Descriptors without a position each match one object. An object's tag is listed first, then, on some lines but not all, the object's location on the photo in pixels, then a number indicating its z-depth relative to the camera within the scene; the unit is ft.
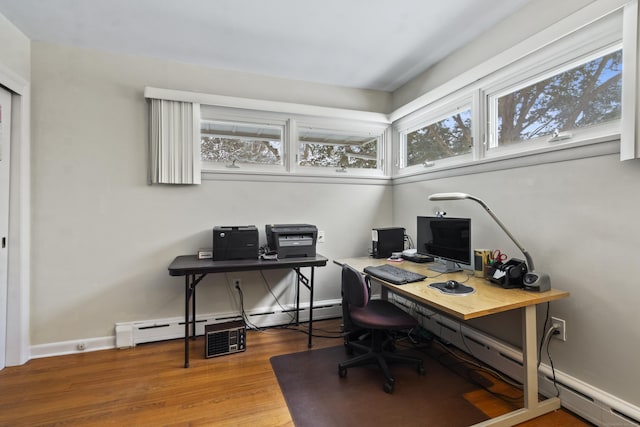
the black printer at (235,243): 8.14
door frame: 7.33
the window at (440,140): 8.48
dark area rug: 5.49
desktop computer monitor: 7.00
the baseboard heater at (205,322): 8.39
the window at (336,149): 10.50
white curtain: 8.55
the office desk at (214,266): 7.20
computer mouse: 5.98
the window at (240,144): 9.49
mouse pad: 5.80
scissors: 6.79
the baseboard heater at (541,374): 5.10
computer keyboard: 6.58
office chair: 6.38
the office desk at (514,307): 4.96
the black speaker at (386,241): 9.50
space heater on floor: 7.84
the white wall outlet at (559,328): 5.89
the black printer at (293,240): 8.56
